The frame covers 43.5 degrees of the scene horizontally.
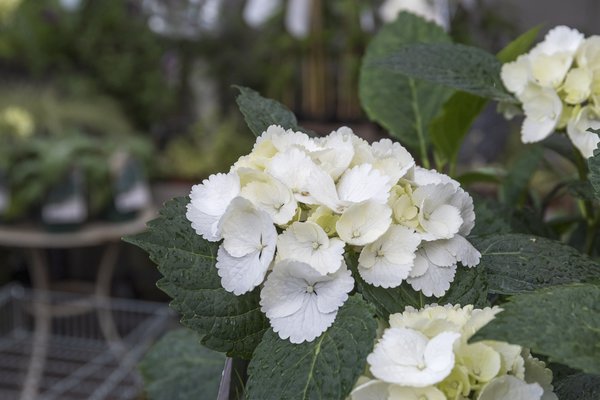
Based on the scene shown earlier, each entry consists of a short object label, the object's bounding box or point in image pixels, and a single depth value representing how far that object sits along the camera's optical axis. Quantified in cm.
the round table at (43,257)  207
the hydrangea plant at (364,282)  28
